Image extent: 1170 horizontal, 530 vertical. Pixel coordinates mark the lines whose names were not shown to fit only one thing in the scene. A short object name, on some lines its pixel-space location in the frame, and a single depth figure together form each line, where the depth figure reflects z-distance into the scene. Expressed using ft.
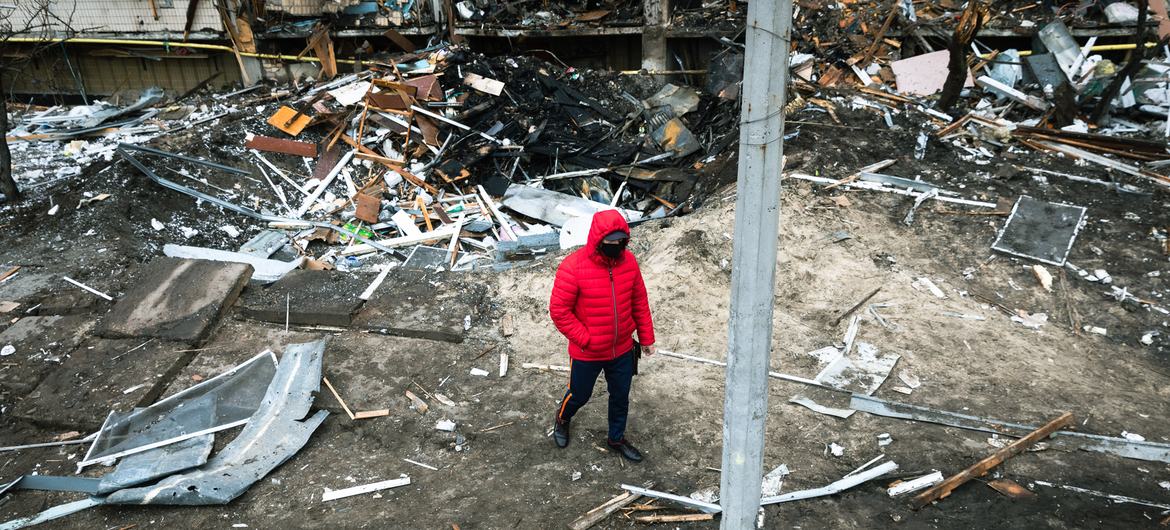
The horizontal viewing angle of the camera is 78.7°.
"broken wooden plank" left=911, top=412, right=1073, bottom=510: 14.36
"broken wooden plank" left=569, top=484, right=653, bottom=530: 14.43
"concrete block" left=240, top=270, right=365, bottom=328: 22.36
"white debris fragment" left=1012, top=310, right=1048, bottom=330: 21.46
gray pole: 8.06
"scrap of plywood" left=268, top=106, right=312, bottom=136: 37.55
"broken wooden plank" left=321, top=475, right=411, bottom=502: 15.69
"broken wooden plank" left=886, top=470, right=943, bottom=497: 14.75
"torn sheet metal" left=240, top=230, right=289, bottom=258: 29.86
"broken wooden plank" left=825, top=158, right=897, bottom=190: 28.48
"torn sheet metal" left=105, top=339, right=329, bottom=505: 15.14
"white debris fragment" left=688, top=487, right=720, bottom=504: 14.93
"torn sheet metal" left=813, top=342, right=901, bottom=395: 18.83
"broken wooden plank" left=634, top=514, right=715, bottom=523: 14.47
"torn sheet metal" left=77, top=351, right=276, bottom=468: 17.15
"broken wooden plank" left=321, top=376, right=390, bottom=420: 18.30
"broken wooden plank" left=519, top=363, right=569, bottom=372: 20.10
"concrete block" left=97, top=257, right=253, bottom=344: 21.48
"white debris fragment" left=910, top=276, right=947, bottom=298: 22.90
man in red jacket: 14.42
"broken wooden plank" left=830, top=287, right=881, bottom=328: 21.72
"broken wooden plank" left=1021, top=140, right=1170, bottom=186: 27.95
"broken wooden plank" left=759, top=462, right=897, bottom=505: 14.78
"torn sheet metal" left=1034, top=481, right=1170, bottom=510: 14.12
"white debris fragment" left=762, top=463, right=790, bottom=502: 15.04
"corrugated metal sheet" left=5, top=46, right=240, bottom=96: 54.24
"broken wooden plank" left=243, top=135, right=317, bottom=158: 36.65
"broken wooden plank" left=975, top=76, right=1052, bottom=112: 34.94
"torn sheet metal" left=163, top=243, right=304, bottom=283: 26.11
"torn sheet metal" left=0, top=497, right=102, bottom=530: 15.07
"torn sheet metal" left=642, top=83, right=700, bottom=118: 39.40
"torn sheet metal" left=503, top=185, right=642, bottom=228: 32.73
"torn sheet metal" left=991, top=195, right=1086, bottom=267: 24.18
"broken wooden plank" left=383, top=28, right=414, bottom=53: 49.33
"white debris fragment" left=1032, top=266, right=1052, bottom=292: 22.90
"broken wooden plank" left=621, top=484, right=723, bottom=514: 14.56
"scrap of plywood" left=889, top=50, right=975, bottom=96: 38.17
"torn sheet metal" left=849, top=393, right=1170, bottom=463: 15.67
